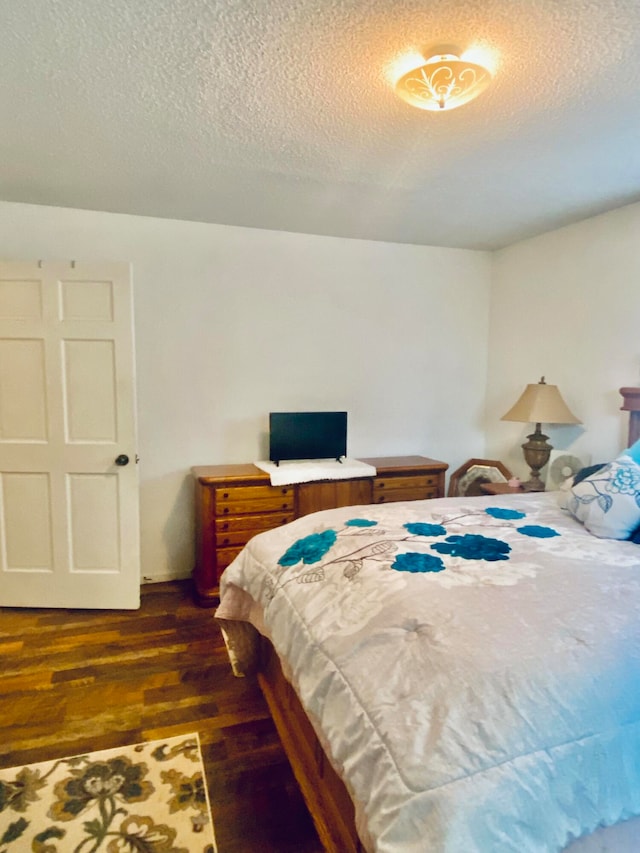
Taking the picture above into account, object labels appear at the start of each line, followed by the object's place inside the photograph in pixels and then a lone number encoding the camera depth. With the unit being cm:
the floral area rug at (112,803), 156
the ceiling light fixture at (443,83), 159
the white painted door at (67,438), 290
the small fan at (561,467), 330
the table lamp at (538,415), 315
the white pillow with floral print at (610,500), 191
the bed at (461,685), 93
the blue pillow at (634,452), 225
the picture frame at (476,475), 398
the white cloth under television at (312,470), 321
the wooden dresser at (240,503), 313
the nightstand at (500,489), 335
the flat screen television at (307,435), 347
